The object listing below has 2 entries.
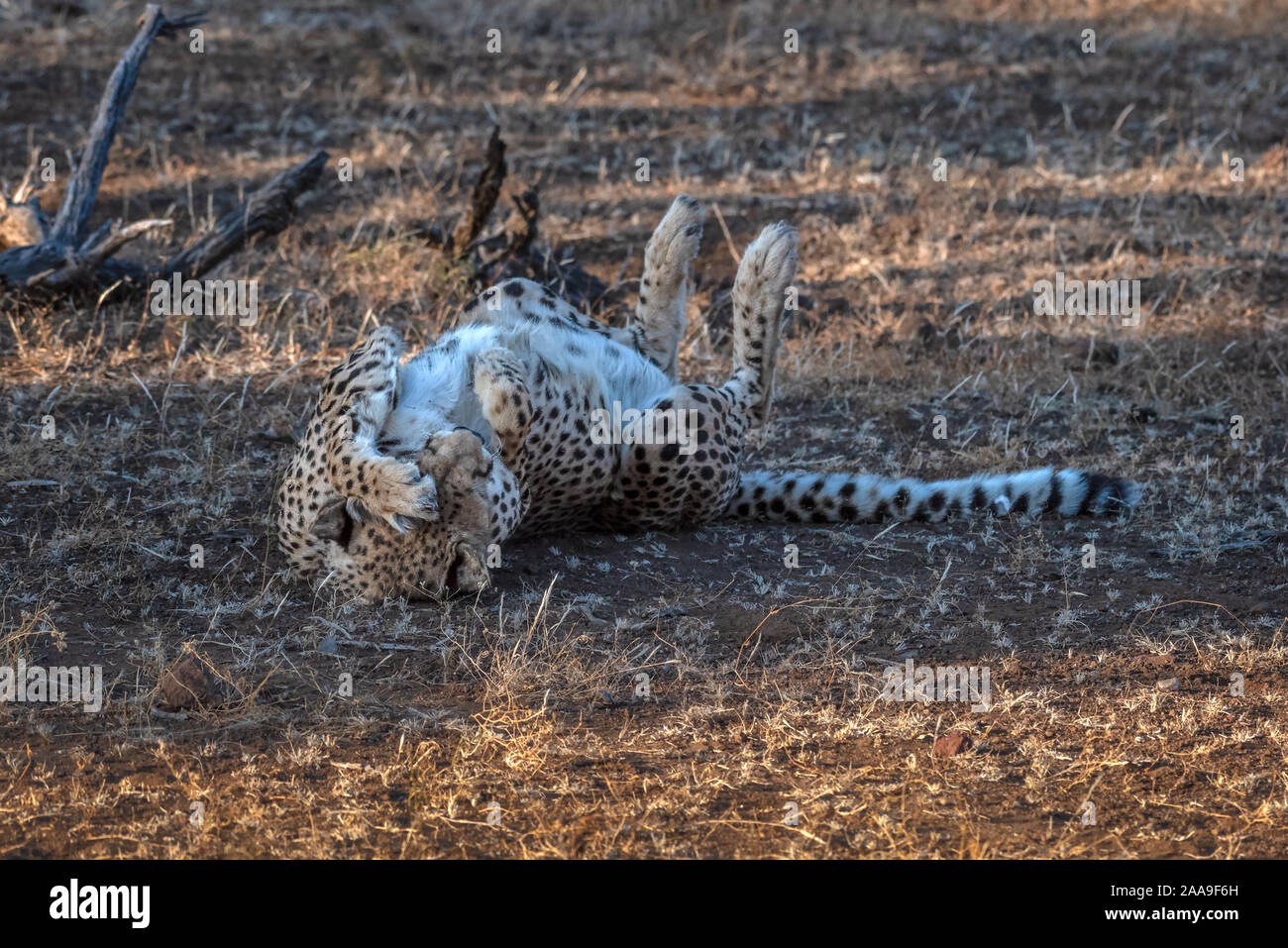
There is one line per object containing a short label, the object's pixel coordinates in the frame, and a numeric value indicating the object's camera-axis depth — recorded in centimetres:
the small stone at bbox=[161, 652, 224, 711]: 672
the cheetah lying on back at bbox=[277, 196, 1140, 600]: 810
